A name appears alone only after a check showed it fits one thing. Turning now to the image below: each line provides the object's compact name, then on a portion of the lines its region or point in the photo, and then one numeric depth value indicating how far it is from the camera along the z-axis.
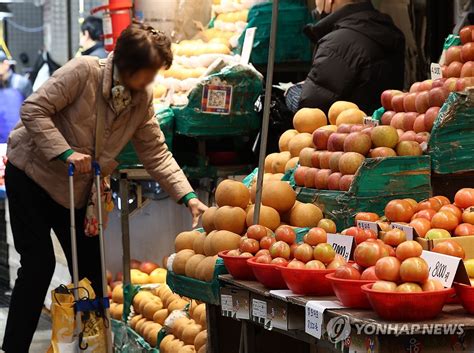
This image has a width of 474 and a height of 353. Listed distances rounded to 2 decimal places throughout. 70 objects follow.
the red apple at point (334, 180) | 8.28
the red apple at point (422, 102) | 8.47
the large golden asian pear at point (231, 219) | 8.35
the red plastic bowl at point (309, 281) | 6.50
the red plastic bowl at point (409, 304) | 5.63
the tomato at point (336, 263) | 6.62
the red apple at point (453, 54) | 8.75
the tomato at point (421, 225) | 6.95
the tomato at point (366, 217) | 7.49
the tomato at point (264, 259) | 7.08
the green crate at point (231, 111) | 12.32
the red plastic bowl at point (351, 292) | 6.02
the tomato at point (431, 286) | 5.74
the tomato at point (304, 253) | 6.77
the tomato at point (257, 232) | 7.57
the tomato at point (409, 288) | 5.70
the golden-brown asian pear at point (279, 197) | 8.35
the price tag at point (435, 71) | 9.38
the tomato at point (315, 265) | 6.56
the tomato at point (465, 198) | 7.17
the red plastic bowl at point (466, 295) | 5.78
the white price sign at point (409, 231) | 6.69
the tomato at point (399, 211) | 7.33
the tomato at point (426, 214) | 7.15
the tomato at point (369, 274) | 6.08
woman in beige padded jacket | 8.78
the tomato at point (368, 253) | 6.22
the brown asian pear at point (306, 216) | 8.24
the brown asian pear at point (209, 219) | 8.64
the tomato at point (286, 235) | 7.26
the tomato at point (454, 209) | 7.08
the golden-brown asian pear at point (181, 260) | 8.72
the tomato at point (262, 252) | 7.25
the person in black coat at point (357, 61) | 10.80
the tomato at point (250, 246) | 7.52
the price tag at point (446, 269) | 5.85
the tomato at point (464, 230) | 6.86
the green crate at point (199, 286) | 7.92
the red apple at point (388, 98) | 9.07
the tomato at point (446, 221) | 6.96
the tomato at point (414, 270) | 5.77
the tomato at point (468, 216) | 7.00
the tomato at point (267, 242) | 7.46
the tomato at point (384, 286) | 5.74
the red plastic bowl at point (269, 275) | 6.91
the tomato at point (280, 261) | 6.87
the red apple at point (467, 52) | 8.58
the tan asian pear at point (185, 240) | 8.98
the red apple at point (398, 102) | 8.86
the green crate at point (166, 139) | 12.06
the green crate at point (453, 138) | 7.99
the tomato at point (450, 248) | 6.27
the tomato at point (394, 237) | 6.41
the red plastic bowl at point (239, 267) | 7.44
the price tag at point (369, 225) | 7.00
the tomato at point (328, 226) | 7.42
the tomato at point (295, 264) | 6.65
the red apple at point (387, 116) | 8.93
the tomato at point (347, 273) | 6.14
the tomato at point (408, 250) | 5.96
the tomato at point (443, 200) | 7.55
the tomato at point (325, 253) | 6.69
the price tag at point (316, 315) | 6.14
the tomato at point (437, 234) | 6.77
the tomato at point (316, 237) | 6.96
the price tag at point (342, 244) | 6.89
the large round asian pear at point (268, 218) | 8.16
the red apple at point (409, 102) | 8.68
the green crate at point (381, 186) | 8.01
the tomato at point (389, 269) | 5.84
